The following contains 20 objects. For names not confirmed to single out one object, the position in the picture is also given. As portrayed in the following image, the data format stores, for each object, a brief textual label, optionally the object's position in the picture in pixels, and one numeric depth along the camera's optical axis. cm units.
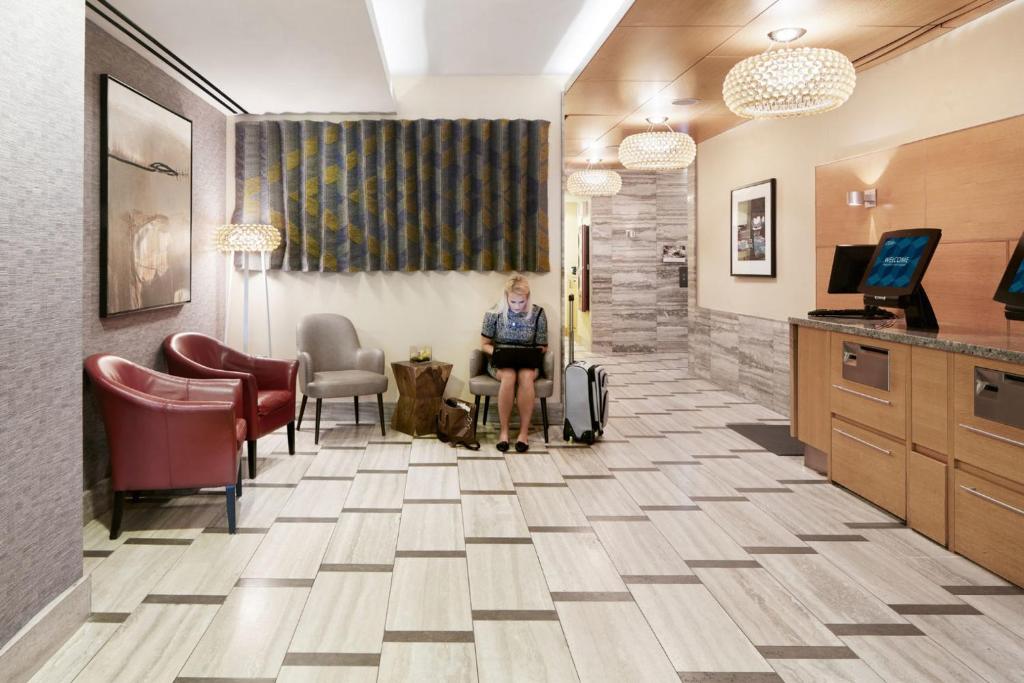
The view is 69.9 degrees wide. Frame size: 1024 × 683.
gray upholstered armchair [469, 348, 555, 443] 588
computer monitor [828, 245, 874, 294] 493
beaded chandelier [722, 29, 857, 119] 425
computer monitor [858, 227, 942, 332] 409
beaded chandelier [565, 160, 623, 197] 953
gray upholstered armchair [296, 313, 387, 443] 578
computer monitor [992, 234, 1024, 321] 344
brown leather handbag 568
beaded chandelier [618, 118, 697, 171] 689
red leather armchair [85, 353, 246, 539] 367
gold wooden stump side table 595
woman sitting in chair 576
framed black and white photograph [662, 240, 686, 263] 1201
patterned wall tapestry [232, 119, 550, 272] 641
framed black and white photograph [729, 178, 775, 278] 724
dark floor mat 555
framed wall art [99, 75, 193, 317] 420
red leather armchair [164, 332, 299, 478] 460
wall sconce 548
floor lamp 583
